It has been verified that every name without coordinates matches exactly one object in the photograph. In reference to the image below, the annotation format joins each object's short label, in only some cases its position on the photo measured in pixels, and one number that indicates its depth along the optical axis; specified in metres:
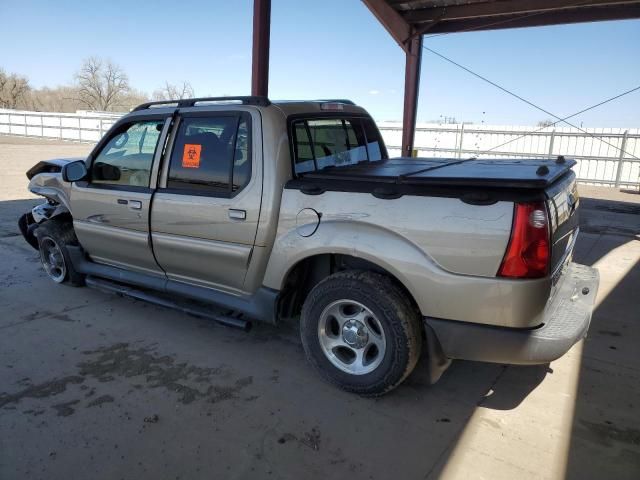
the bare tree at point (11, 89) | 60.16
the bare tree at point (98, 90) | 66.25
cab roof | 3.49
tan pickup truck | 2.58
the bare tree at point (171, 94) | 58.31
